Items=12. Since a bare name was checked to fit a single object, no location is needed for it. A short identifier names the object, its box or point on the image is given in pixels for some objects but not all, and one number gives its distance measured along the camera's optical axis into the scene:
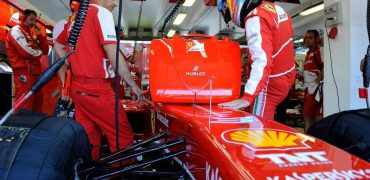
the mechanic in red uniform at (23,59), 5.11
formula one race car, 1.01
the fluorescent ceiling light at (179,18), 13.02
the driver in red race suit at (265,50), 1.98
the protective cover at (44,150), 1.05
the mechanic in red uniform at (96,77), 2.32
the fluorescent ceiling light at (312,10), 11.03
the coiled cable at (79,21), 1.47
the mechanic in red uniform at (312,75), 5.48
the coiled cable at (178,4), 2.79
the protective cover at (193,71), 2.04
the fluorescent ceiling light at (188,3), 9.92
